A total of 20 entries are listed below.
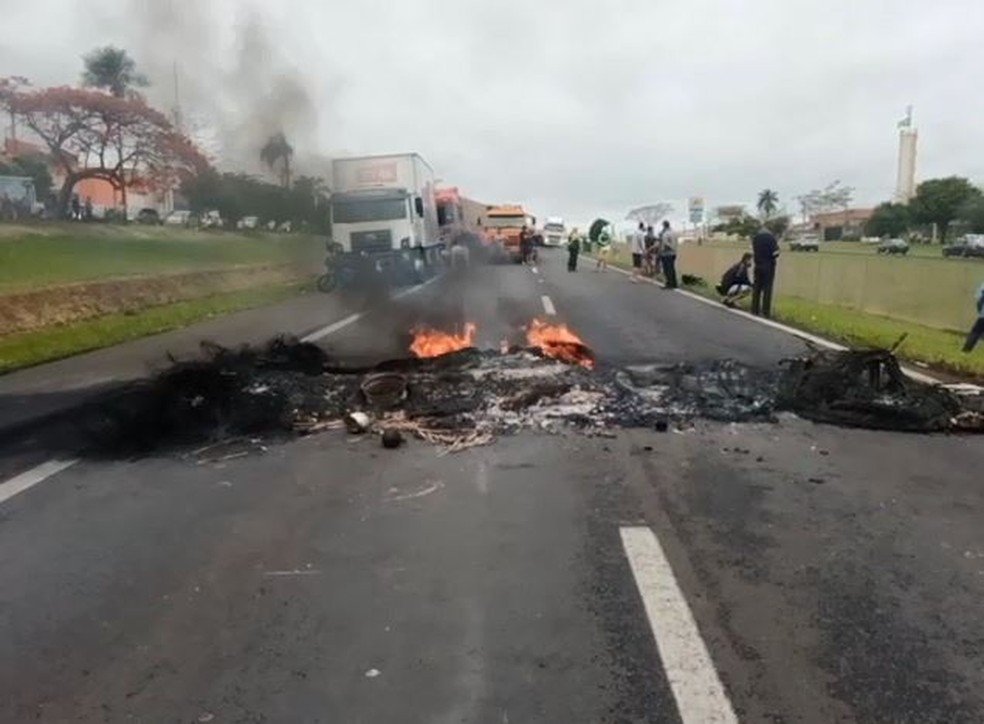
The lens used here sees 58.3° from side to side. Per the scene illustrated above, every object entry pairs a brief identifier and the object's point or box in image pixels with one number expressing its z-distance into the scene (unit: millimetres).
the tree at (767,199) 99075
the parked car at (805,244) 63344
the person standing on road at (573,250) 38219
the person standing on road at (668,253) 26203
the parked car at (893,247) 58781
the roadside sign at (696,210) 42566
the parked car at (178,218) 36594
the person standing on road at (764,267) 17609
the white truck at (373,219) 27266
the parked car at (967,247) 49750
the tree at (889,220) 82831
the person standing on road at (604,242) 48788
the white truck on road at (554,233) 80562
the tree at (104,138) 26938
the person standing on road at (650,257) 32281
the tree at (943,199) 74338
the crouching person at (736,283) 20281
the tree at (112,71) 24402
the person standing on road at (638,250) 33031
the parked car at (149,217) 36781
